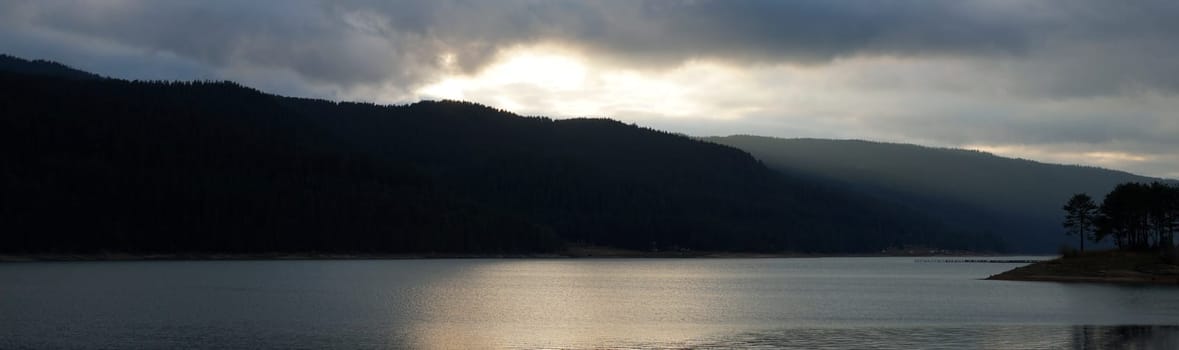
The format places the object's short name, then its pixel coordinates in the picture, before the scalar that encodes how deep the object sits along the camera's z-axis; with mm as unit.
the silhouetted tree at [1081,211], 174250
